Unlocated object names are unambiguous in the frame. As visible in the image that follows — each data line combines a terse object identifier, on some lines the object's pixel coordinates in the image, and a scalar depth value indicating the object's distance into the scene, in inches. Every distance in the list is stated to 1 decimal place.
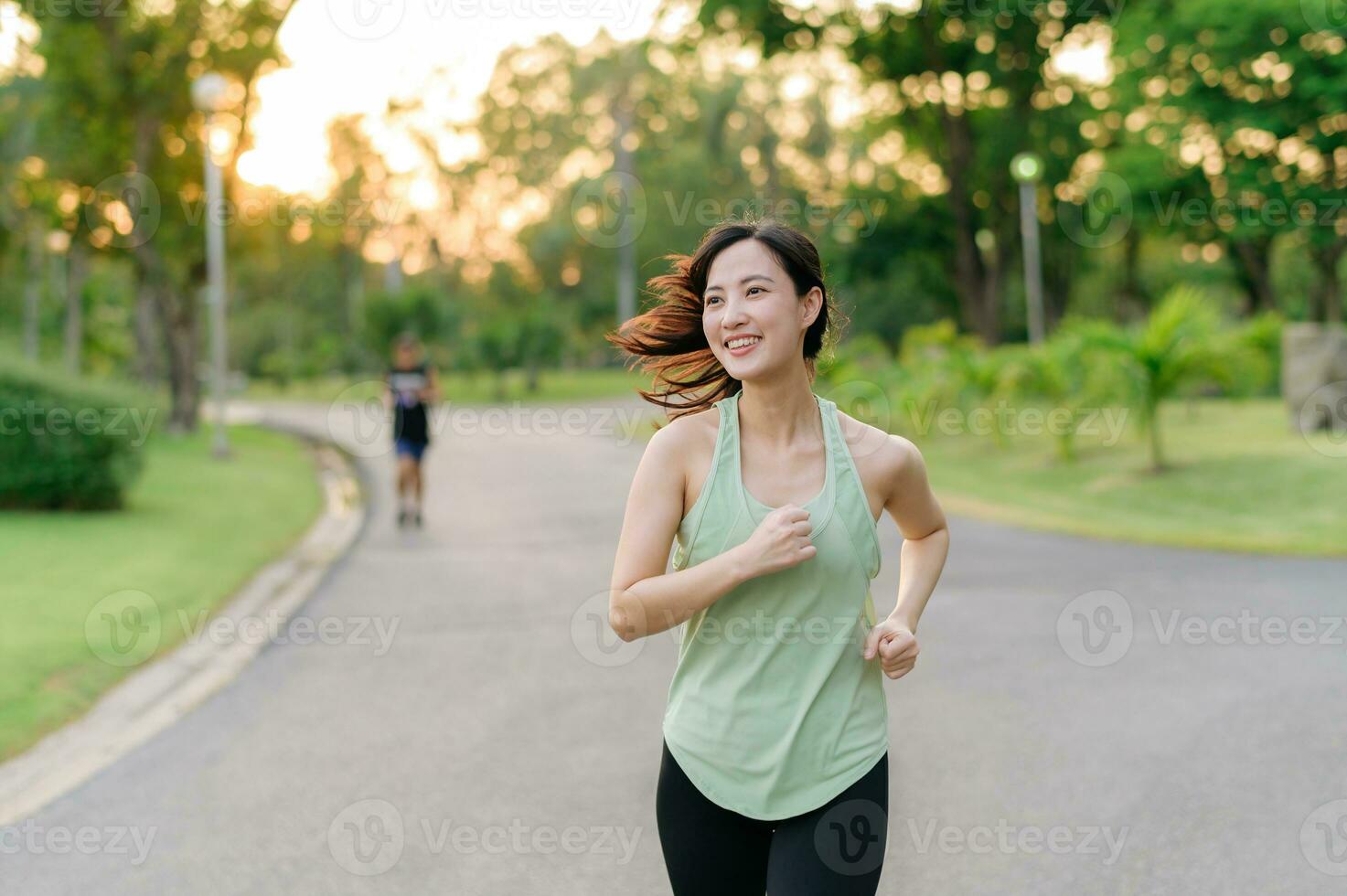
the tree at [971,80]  1121.4
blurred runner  551.2
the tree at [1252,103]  1083.9
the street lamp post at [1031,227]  778.8
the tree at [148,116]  1045.8
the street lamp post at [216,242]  823.1
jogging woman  96.8
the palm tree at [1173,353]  609.3
